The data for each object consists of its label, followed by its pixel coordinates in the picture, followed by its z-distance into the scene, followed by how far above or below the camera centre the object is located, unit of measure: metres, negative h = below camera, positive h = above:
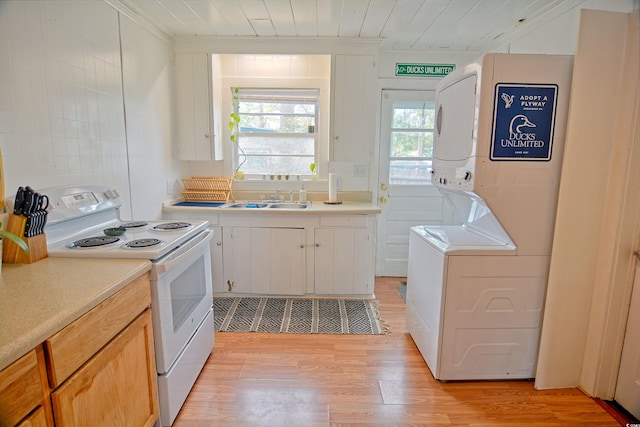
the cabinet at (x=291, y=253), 3.02 -0.82
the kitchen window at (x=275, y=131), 3.44 +0.29
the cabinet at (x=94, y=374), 0.87 -0.67
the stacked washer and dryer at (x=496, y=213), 1.76 -0.27
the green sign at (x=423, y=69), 3.40 +0.93
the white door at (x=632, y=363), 1.74 -1.02
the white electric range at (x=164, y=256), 1.54 -0.48
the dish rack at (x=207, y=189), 3.36 -0.30
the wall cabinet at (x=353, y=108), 3.09 +0.49
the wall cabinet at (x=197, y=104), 3.09 +0.50
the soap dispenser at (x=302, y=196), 3.39 -0.35
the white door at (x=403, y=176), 3.50 -0.13
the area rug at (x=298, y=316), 2.62 -1.28
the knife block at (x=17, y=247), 1.37 -0.38
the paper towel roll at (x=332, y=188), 3.30 -0.26
